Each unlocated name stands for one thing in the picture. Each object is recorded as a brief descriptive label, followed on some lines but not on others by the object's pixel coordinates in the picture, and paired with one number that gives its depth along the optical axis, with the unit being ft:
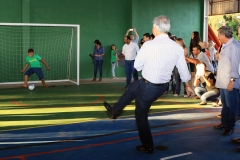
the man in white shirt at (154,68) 16.46
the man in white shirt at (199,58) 32.22
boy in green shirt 43.68
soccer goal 48.34
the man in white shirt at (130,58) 42.50
